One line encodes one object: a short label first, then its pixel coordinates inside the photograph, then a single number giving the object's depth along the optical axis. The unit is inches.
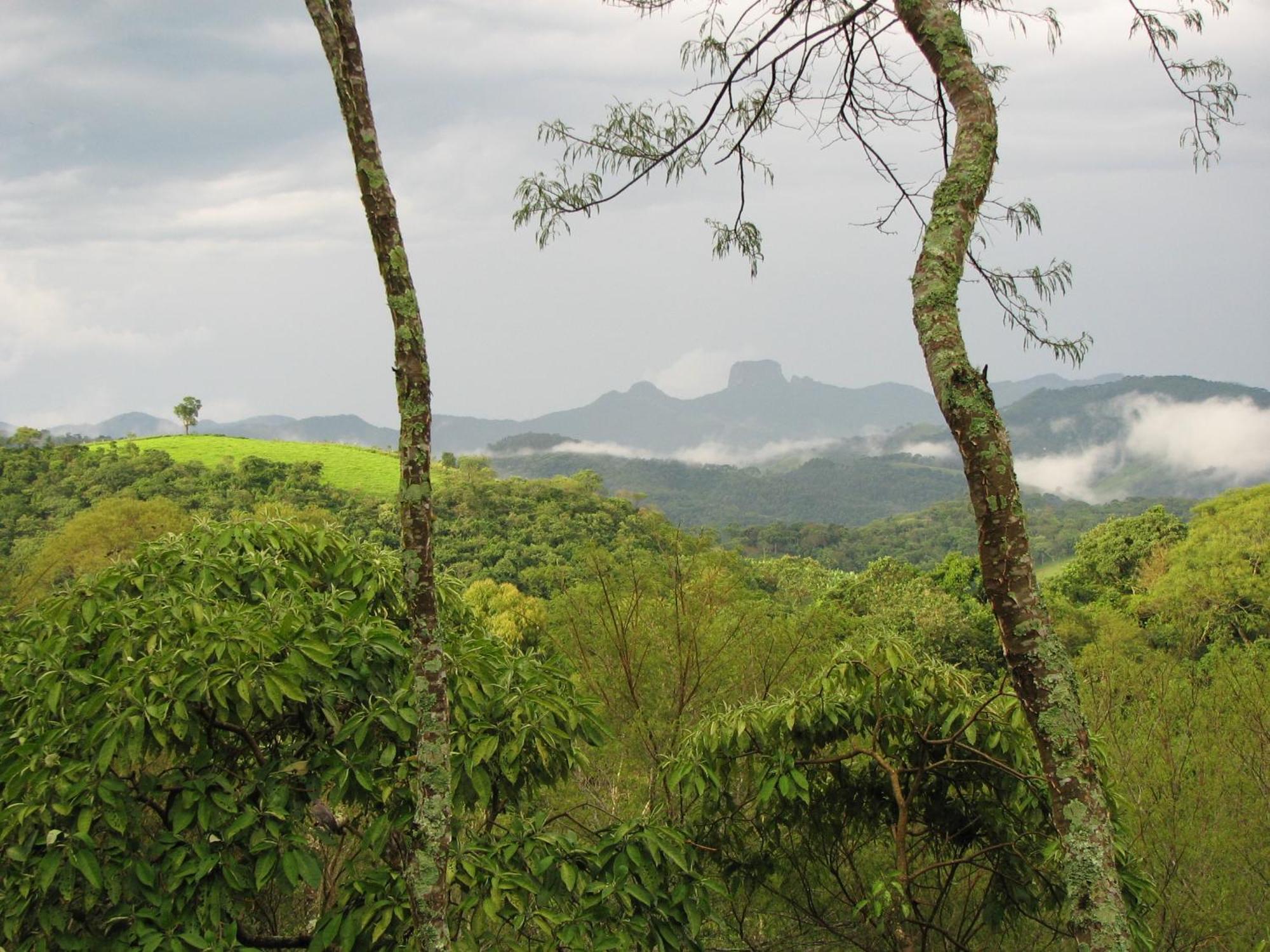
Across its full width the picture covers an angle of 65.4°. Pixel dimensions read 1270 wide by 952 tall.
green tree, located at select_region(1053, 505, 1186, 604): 1175.6
